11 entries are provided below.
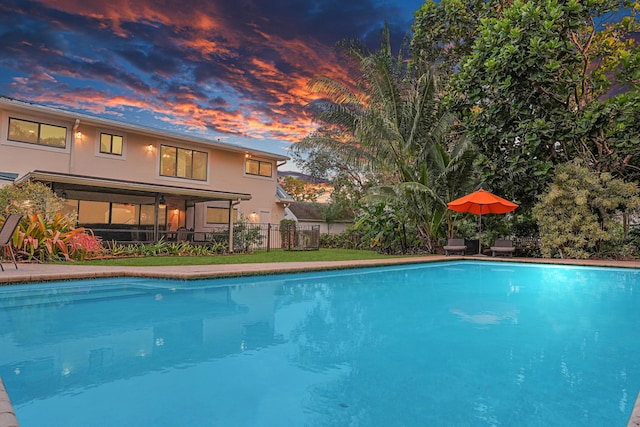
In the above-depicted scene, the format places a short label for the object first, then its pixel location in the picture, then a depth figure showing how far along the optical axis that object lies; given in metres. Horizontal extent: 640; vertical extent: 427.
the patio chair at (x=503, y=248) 15.25
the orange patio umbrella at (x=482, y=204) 14.45
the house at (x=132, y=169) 14.05
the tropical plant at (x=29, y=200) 11.02
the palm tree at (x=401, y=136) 16.72
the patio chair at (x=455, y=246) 15.78
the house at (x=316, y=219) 32.66
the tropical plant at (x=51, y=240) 10.37
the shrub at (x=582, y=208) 13.48
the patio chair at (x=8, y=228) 7.97
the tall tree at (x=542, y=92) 13.16
